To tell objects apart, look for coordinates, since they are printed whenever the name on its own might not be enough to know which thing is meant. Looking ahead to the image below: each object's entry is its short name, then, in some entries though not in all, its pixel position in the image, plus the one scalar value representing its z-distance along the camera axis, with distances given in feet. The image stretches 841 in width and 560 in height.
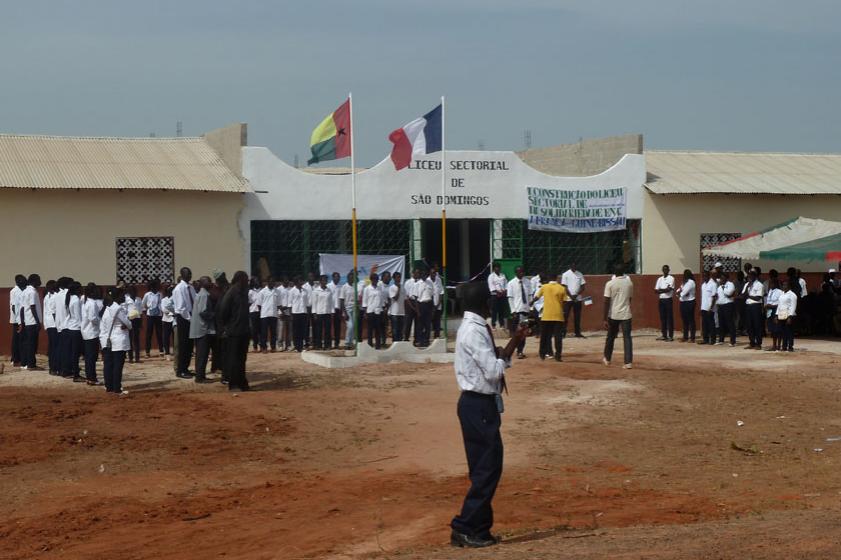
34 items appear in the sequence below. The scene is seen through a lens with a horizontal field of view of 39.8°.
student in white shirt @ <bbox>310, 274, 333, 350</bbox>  72.33
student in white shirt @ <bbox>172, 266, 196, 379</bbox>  57.93
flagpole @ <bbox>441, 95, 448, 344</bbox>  61.22
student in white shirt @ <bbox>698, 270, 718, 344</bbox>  76.18
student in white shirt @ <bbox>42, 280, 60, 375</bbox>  59.52
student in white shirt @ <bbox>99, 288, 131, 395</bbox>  50.52
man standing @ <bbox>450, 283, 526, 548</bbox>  25.30
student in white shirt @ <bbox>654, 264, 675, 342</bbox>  79.00
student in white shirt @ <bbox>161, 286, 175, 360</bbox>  67.66
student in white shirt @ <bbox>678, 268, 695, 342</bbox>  78.18
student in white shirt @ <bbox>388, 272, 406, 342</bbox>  74.38
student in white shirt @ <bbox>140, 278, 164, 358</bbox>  68.33
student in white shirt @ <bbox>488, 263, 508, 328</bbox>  79.62
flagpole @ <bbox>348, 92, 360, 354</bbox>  61.46
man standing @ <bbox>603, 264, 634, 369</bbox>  58.39
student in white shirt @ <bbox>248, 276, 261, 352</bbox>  72.13
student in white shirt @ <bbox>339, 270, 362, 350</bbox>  73.46
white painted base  62.34
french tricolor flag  64.75
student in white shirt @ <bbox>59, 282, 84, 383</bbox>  55.36
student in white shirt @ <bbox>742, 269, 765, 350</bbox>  71.36
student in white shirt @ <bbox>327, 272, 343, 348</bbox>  73.72
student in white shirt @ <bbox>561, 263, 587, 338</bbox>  78.95
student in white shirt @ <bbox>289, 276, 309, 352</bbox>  71.61
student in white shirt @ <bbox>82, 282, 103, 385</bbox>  53.06
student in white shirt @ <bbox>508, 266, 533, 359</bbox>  70.28
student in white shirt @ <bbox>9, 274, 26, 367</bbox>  62.24
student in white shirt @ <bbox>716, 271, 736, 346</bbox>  75.51
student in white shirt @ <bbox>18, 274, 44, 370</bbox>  61.93
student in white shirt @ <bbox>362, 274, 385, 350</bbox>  72.95
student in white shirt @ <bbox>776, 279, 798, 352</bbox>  67.41
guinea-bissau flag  62.13
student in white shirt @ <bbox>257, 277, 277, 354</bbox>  71.72
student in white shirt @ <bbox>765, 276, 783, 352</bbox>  70.54
